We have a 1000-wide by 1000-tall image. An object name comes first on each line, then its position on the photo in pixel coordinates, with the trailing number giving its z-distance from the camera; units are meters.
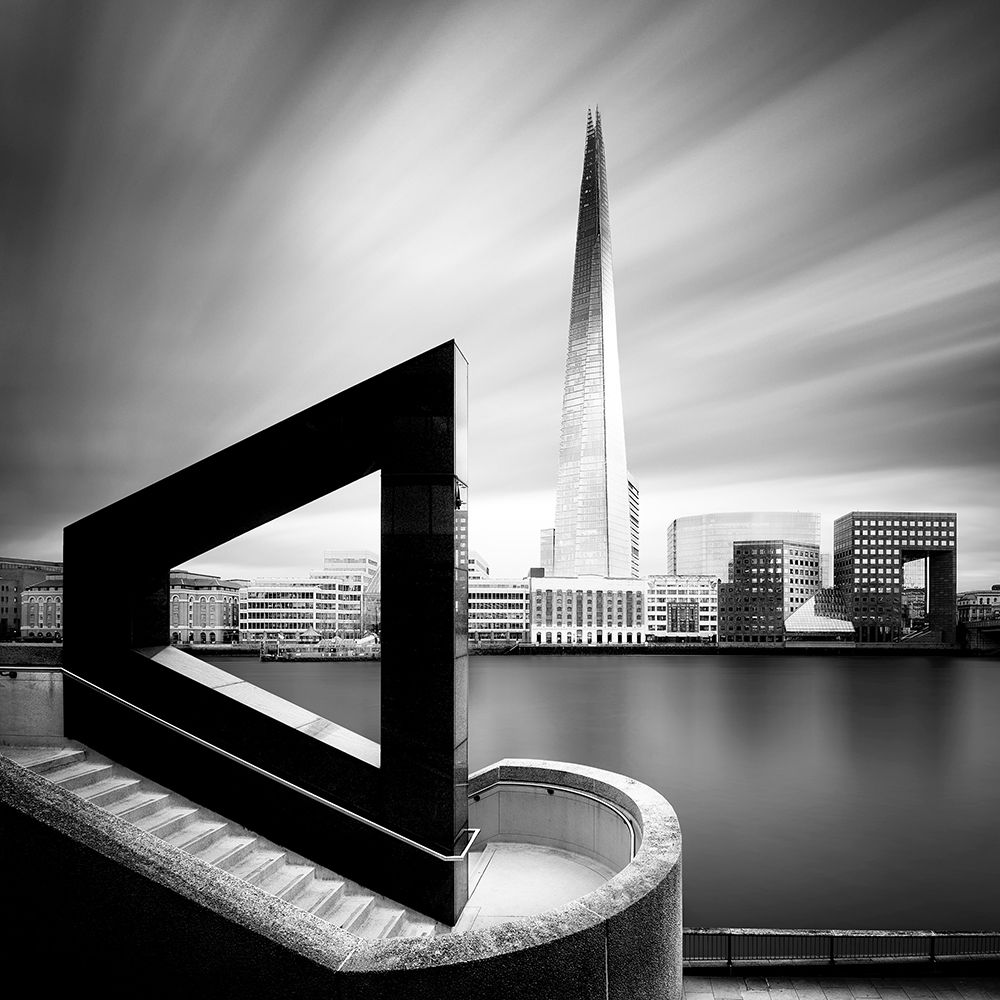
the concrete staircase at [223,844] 4.62
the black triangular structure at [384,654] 5.00
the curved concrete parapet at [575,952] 3.01
